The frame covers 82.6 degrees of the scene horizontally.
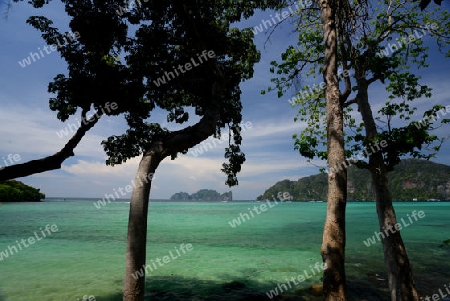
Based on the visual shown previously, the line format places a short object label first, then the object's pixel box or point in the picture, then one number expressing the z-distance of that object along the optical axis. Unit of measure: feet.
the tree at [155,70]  19.22
